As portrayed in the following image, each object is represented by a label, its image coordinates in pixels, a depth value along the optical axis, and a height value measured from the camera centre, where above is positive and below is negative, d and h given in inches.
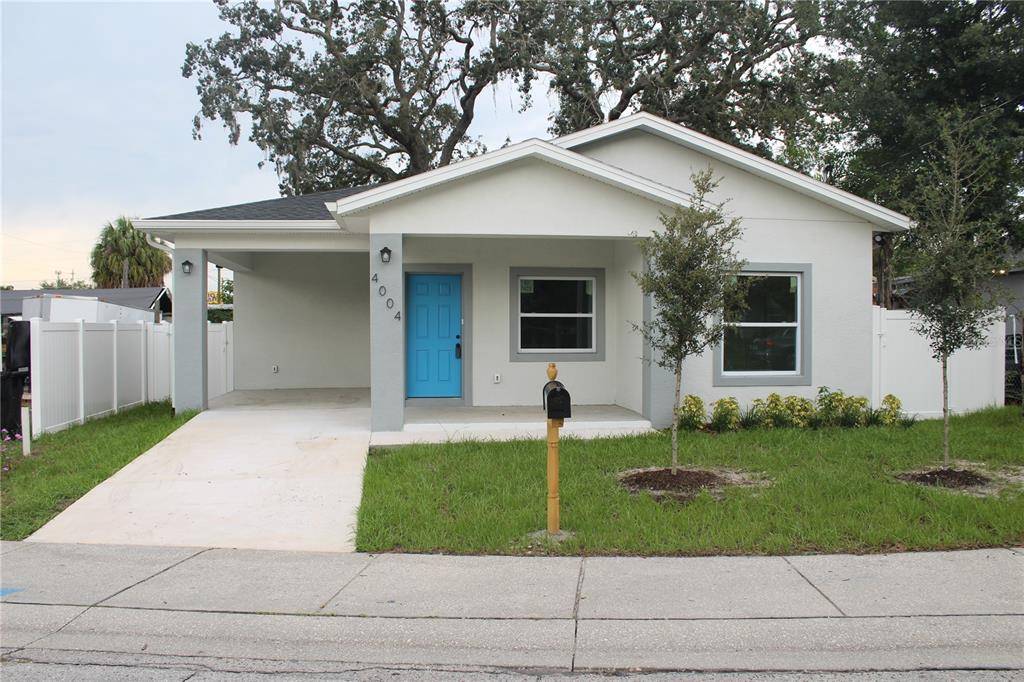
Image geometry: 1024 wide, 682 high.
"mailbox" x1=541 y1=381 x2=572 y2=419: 251.6 -21.6
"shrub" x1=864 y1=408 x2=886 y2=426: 462.0 -48.7
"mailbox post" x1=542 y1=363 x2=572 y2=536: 252.1 -28.2
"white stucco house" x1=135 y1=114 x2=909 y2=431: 414.3 +43.7
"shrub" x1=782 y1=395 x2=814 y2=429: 448.8 -43.4
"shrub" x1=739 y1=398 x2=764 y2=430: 449.7 -49.0
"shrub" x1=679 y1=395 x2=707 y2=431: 438.9 -44.4
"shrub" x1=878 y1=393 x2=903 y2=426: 462.0 -44.2
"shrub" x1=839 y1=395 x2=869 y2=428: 456.8 -45.8
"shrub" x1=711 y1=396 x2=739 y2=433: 440.8 -45.5
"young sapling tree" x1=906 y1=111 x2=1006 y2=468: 321.4 +27.6
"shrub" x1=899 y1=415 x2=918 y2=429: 460.3 -51.5
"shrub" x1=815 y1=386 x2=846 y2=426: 458.0 -42.3
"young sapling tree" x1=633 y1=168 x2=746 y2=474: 305.3 +23.2
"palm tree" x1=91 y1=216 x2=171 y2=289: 1528.1 +154.9
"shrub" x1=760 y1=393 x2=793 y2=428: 448.8 -45.1
